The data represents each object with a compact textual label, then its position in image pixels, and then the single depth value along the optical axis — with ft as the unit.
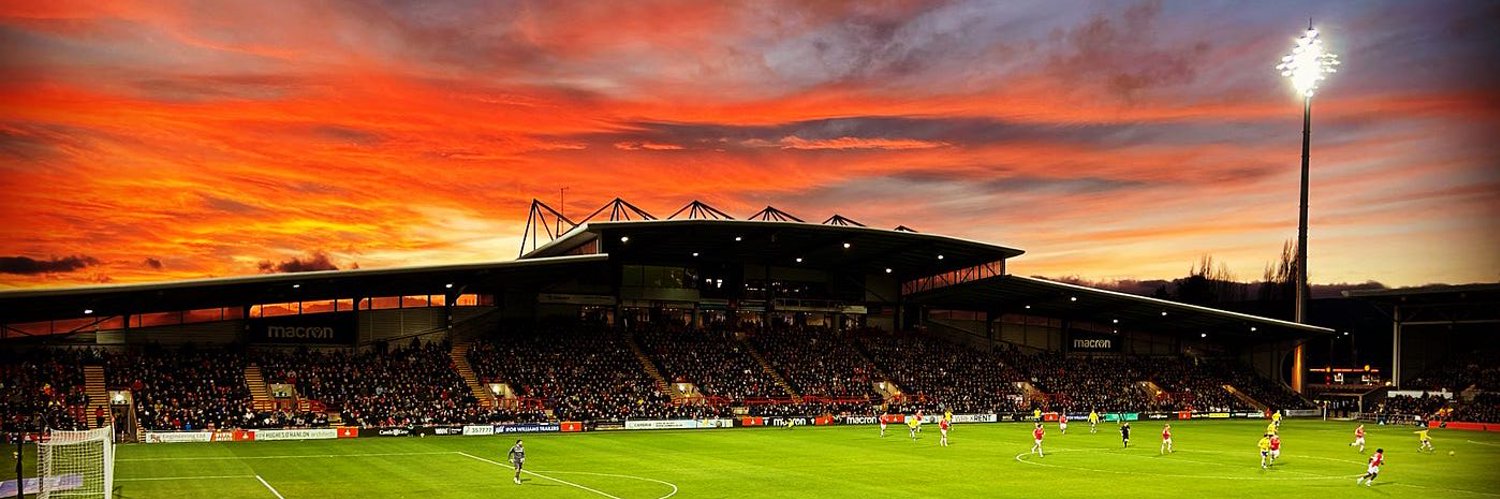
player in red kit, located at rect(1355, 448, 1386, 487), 120.88
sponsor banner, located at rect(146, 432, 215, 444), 170.19
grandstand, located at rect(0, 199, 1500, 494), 191.11
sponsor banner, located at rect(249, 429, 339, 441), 178.81
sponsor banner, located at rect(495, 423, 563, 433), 201.88
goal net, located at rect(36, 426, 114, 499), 93.56
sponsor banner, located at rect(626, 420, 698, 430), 215.72
